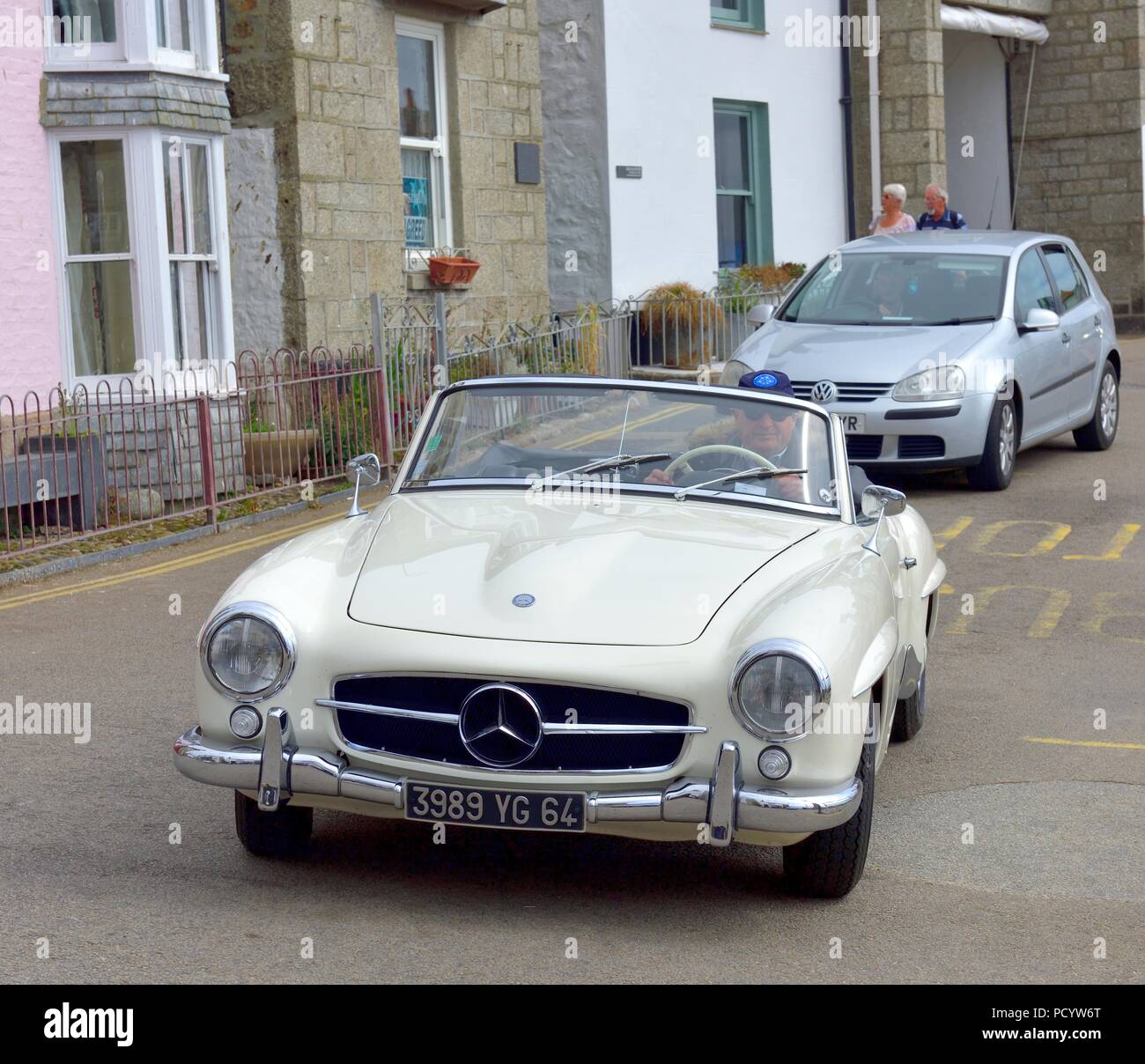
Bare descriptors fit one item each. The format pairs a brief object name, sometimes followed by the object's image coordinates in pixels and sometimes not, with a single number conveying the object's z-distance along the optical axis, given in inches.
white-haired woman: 624.1
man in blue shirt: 614.5
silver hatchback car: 463.8
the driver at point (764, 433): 237.6
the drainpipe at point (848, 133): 900.0
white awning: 970.1
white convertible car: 181.2
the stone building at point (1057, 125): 1051.3
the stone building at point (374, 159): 582.6
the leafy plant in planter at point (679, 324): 745.6
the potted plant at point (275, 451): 504.1
